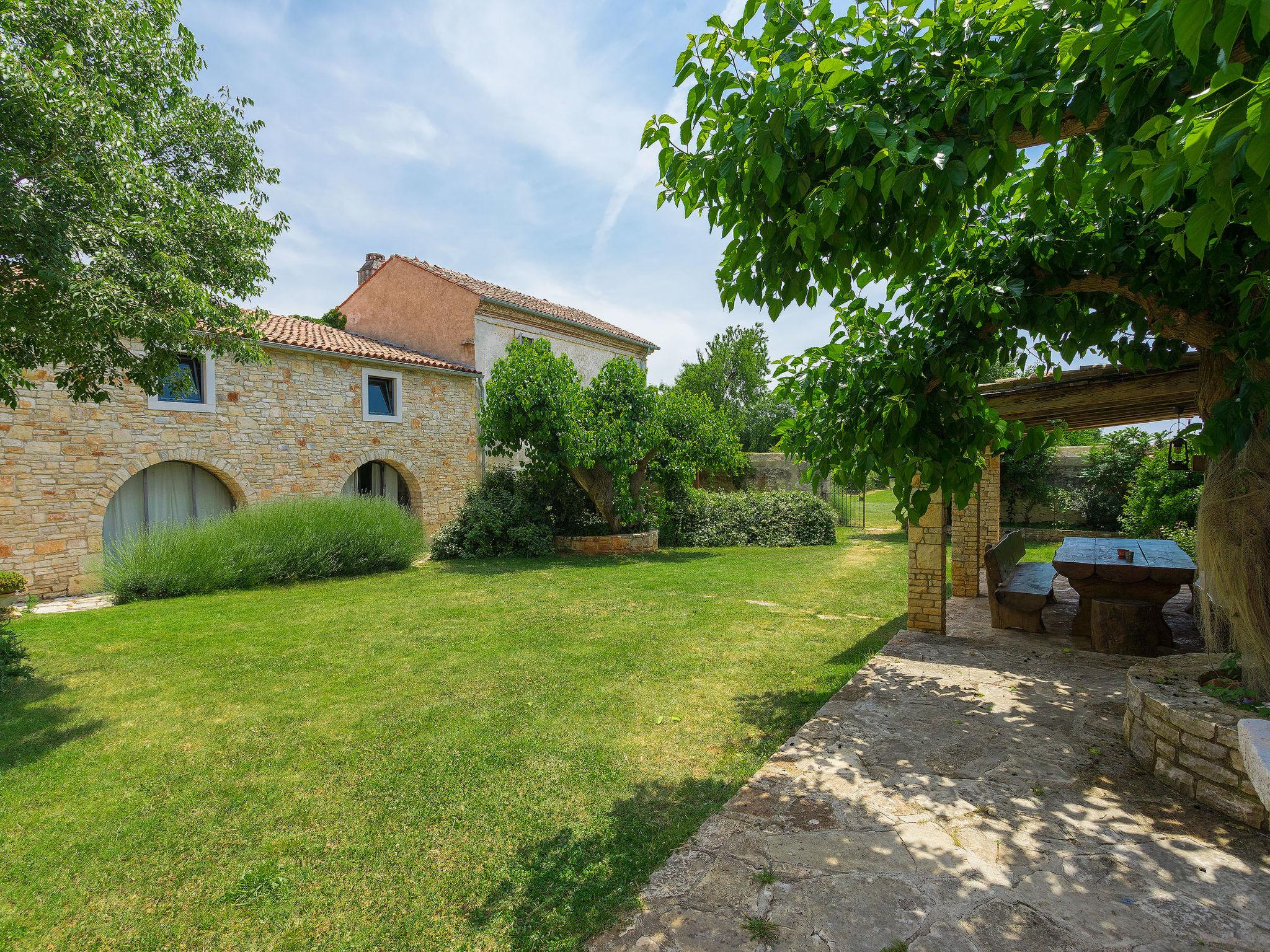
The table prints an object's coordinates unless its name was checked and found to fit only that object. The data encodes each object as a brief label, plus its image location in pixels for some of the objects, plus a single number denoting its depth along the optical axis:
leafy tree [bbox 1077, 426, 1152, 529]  14.11
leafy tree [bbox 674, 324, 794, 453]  36.38
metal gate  18.69
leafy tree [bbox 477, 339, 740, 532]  12.82
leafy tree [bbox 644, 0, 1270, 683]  1.57
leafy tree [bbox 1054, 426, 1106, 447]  15.46
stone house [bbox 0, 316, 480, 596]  9.26
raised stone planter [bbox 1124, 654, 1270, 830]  2.69
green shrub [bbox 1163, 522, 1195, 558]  9.09
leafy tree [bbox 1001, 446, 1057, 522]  15.72
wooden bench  5.82
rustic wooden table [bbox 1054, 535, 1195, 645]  5.17
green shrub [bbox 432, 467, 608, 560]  13.09
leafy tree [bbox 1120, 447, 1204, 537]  10.81
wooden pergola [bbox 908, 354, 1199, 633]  4.97
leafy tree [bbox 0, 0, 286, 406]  4.16
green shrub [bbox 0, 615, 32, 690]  5.15
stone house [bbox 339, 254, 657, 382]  15.78
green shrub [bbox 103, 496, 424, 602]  8.77
